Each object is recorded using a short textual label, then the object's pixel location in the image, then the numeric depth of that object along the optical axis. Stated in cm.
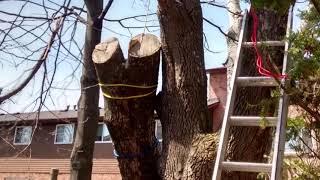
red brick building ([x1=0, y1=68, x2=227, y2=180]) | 2078
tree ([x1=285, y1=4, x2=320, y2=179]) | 358
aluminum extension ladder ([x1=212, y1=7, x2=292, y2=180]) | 366
